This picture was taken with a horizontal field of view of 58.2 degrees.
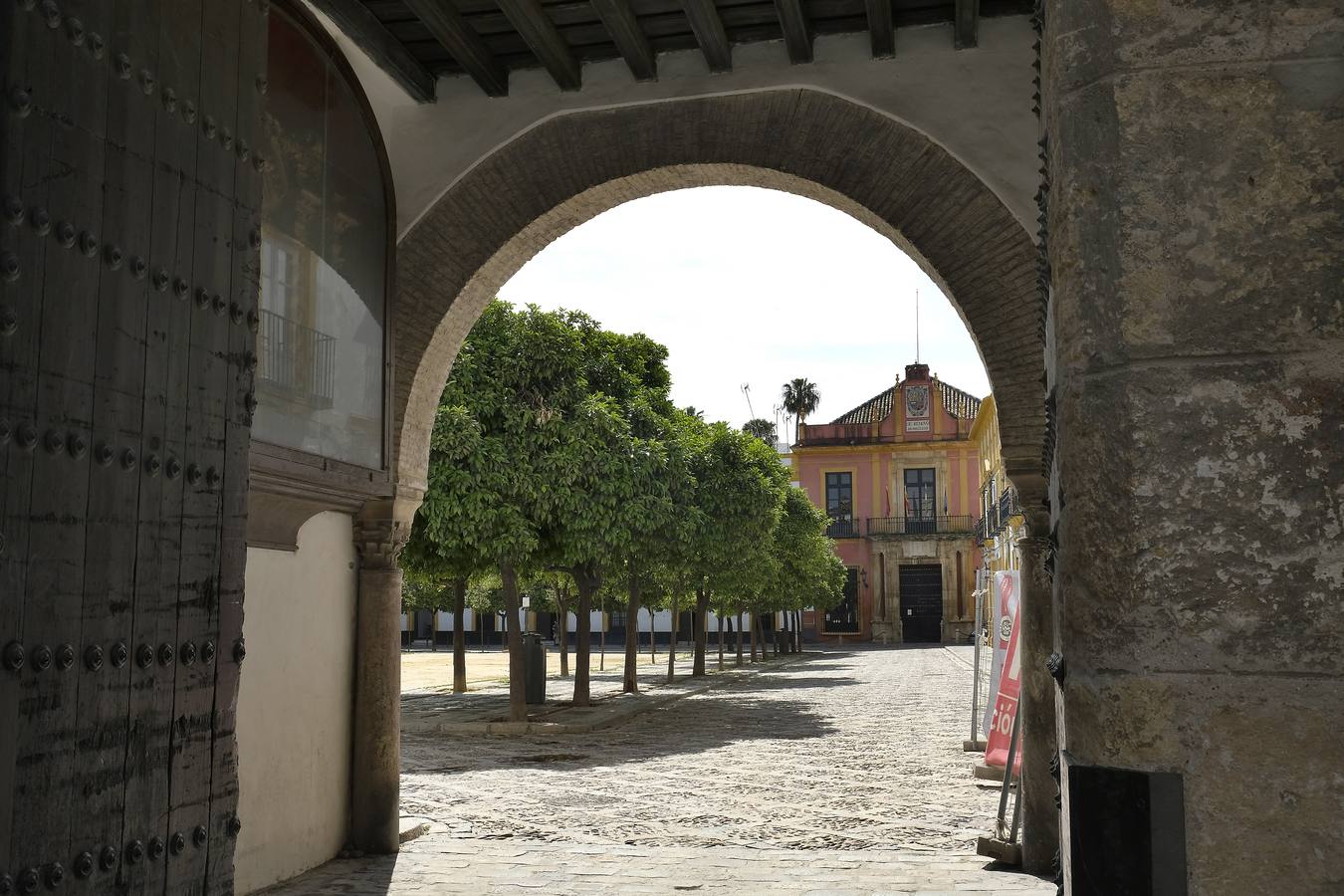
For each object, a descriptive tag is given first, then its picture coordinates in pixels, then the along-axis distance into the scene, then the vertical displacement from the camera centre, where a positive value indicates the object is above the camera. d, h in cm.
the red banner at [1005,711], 846 -95
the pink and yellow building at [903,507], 5197 +304
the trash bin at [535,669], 1805 -143
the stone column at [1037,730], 662 -85
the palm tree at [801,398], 7125 +1045
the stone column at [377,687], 734 -69
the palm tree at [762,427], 7388 +900
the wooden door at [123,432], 227 +29
